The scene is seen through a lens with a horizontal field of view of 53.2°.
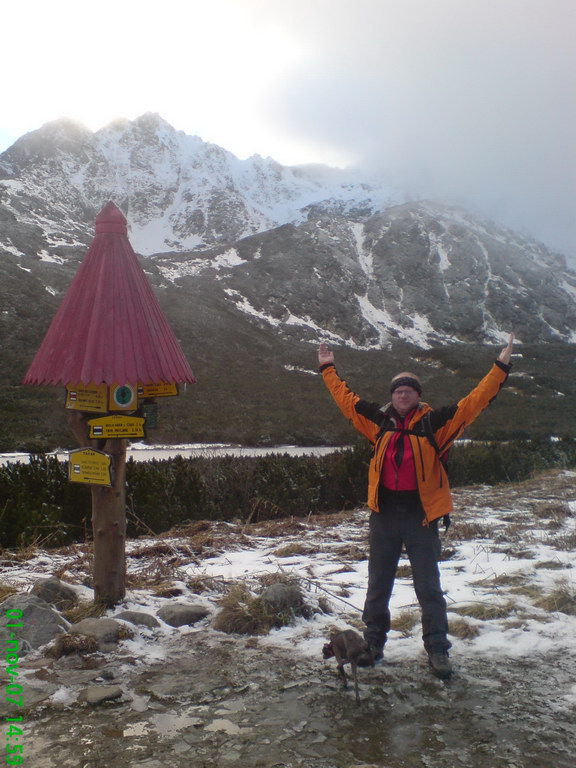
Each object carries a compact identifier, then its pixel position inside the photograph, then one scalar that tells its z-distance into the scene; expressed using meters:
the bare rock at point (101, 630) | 3.32
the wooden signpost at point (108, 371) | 3.67
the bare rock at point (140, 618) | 3.61
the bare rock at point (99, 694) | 2.69
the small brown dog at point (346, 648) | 2.89
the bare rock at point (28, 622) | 3.25
